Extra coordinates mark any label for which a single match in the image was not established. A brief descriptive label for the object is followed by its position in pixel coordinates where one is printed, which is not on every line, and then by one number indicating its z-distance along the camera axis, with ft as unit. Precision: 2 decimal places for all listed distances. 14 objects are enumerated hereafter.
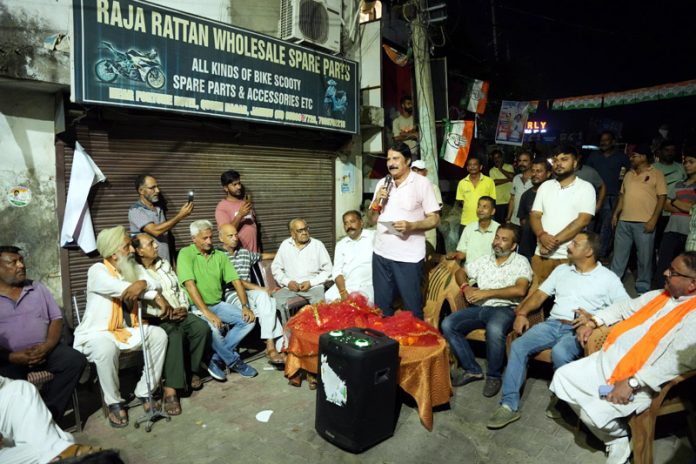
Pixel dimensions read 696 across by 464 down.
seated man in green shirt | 15.40
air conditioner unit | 22.43
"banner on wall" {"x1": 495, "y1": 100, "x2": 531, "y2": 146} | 37.55
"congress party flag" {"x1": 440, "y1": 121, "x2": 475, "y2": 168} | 26.50
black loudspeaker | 10.31
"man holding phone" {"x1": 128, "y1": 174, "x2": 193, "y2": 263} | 17.11
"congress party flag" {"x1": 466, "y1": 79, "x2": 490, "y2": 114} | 35.12
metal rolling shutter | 17.65
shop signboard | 15.69
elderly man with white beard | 12.42
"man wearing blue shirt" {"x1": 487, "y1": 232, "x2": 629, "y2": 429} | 12.44
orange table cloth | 11.80
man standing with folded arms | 15.23
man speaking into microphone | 14.37
